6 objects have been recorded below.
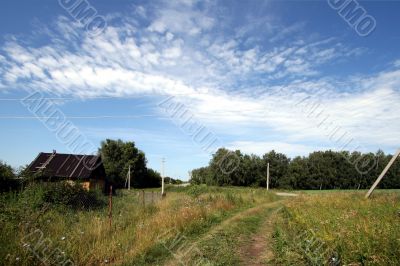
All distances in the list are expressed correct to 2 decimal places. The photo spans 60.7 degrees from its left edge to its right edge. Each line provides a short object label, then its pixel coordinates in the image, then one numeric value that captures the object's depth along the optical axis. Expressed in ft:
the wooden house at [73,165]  123.54
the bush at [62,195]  44.01
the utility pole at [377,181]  60.69
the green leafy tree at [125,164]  240.73
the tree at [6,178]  51.13
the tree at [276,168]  252.62
